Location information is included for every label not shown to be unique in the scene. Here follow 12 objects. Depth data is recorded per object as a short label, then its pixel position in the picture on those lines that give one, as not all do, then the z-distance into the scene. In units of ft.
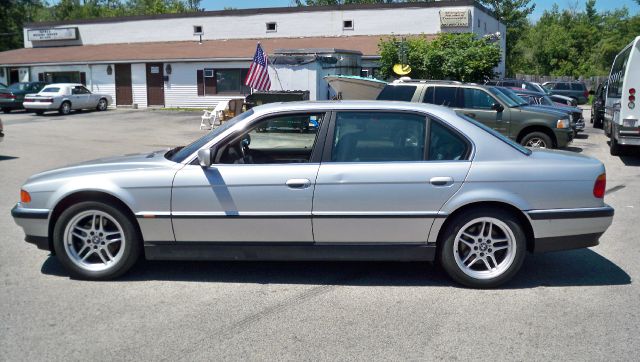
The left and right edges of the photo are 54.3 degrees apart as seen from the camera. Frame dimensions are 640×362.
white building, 102.99
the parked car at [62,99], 92.38
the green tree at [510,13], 183.11
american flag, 67.00
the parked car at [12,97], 97.76
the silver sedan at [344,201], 17.34
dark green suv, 45.11
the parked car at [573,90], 116.06
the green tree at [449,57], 72.59
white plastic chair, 71.87
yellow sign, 69.27
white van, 41.50
